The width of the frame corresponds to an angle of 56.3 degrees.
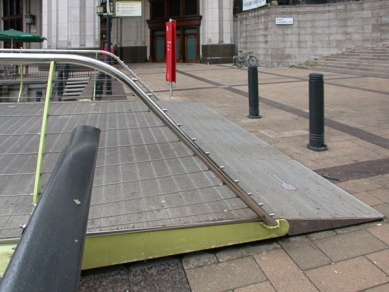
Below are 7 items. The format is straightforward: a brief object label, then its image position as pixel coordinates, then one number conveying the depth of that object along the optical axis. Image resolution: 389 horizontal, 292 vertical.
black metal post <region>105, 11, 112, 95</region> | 13.08
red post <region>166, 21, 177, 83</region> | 10.08
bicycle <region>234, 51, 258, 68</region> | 20.90
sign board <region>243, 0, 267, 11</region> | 20.22
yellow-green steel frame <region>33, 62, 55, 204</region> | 2.55
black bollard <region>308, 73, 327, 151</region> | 5.38
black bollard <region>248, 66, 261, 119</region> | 7.61
